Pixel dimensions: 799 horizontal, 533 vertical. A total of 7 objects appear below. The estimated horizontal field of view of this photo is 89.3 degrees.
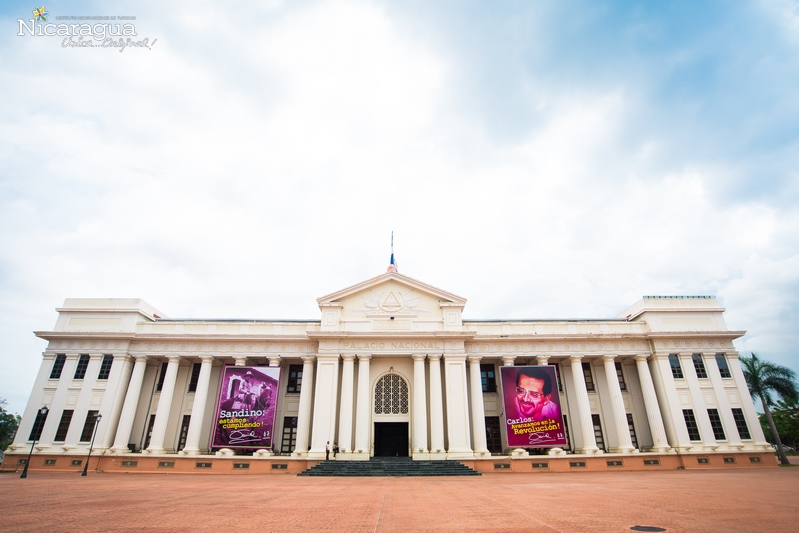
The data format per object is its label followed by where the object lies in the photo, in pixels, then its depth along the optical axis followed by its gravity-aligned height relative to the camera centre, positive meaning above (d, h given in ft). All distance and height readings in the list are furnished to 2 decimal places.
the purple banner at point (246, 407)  82.60 +5.20
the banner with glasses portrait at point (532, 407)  82.53 +4.78
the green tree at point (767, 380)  94.22 +11.10
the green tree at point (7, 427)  179.79 +3.71
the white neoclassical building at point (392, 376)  84.89 +11.81
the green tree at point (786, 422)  142.00 +2.67
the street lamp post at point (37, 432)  83.62 +0.67
